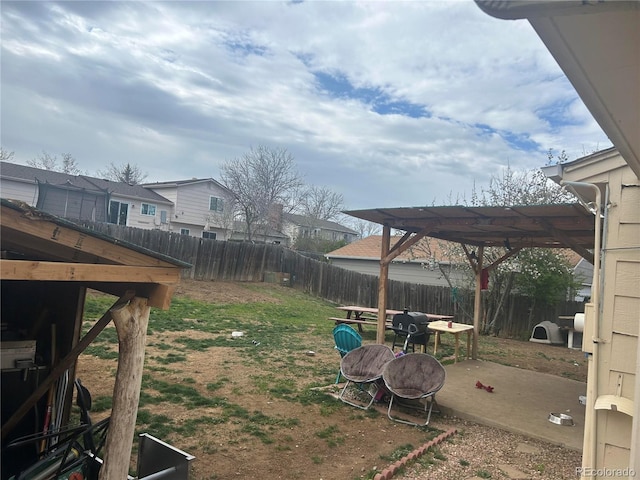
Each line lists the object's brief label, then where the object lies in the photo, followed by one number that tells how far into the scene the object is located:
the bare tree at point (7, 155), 23.35
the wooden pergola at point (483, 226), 5.48
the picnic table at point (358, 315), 9.73
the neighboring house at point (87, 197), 14.32
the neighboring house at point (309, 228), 30.47
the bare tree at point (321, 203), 31.84
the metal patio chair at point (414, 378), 4.83
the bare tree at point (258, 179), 22.94
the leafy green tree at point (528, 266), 12.48
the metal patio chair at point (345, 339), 5.85
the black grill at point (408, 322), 7.00
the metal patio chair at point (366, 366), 5.17
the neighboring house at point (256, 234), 23.92
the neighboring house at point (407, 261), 14.93
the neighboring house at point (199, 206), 23.02
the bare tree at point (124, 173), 32.88
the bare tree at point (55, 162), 28.48
